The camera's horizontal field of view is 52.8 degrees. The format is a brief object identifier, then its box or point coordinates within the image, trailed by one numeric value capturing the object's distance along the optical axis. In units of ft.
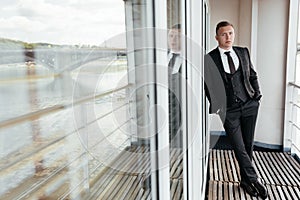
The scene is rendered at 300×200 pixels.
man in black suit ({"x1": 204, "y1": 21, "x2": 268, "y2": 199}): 7.07
